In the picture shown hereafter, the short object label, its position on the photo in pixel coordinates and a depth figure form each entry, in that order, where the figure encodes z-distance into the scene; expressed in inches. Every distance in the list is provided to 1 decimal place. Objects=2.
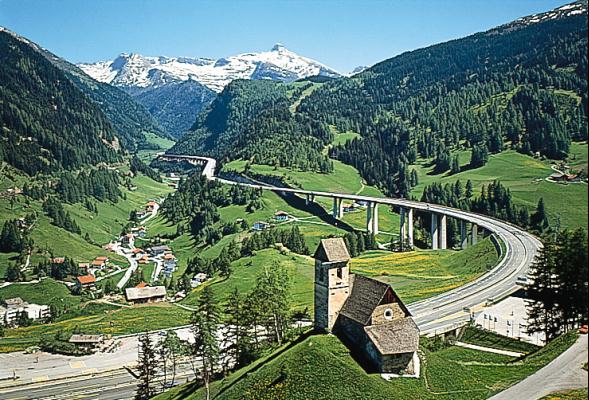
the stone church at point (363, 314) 2101.4
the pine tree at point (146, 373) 3093.0
